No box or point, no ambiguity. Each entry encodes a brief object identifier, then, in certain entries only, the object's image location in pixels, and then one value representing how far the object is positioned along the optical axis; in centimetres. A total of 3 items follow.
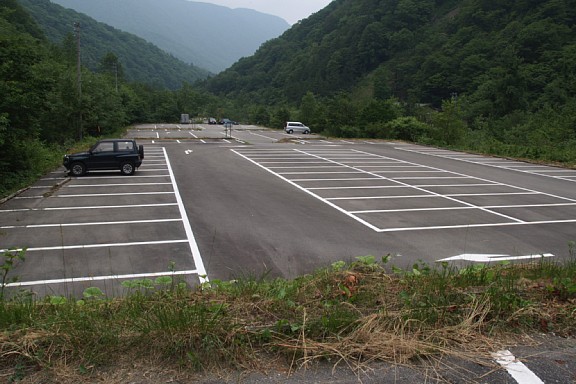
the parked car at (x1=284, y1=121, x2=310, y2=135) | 5216
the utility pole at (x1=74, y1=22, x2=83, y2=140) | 2866
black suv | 1727
